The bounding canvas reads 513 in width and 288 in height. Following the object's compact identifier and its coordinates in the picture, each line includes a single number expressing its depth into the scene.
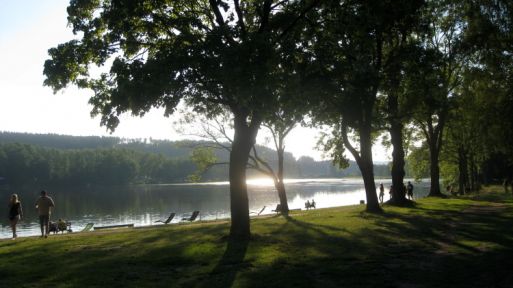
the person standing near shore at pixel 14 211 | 21.52
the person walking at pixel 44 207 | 22.05
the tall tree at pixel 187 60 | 13.60
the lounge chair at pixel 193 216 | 43.31
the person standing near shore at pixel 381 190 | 47.33
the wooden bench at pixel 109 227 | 38.17
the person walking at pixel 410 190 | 47.49
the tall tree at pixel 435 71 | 23.36
